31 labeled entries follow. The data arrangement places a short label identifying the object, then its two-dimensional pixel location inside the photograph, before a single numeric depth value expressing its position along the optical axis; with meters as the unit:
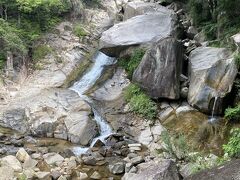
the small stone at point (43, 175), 11.52
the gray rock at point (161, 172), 9.42
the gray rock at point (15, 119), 14.85
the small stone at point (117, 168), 12.00
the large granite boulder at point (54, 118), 14.41
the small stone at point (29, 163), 12.23
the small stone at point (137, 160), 12.29
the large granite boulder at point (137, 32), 18.42
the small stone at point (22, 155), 12.57
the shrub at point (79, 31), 23.04
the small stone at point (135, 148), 13.43
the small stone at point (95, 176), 11.73
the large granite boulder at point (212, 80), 13.50
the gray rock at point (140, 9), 22.85
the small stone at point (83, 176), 11.71
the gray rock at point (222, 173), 6.69
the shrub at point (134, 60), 17.71
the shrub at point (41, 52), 19.76
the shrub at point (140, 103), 14.99
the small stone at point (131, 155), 12.82
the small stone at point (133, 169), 11.65
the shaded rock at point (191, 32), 19.17
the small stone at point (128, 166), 11.95
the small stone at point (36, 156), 12.88
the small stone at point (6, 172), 11.32
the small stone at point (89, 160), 12.58
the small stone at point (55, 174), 11.62
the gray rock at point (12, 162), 11.94
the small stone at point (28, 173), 11.54
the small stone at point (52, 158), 12.64
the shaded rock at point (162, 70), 15.13
